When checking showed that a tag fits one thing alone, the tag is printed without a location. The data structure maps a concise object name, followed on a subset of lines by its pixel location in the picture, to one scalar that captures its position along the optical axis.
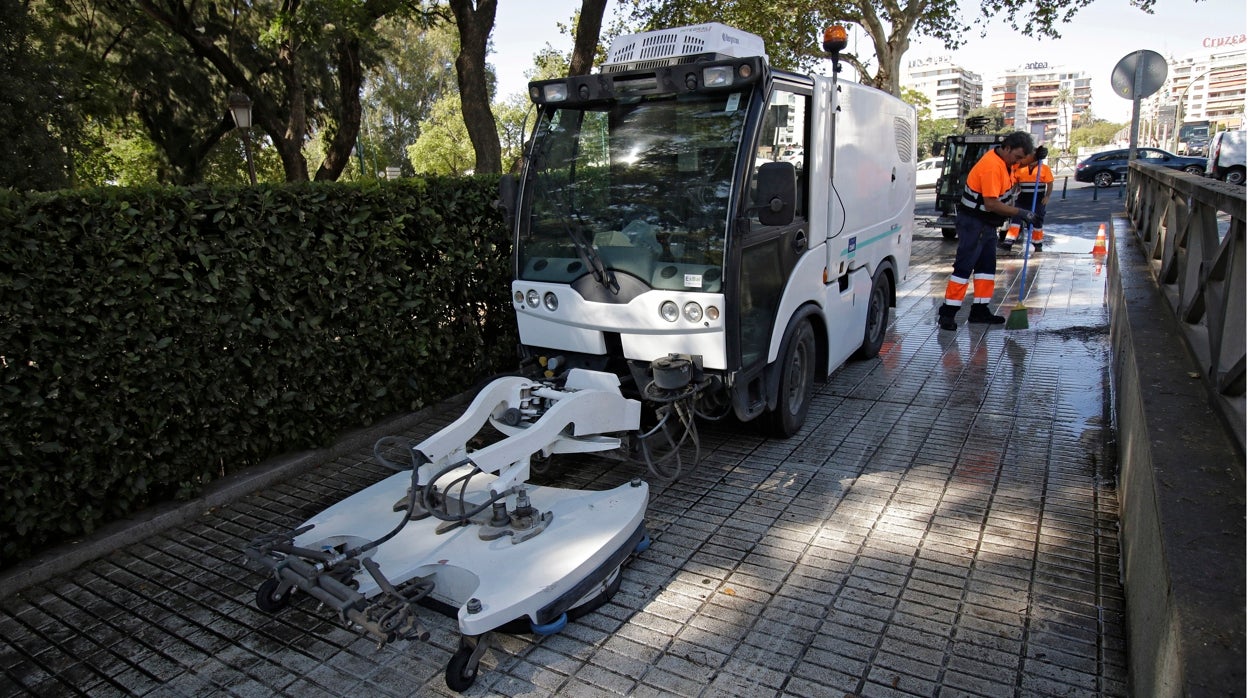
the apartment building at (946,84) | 155.12
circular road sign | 8.84
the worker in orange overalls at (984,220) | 7.45
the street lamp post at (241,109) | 15.36
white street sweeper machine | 3.16
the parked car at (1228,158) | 21.67
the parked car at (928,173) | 35.44
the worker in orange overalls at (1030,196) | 12.38
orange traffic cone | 12.61
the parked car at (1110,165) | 29.19
